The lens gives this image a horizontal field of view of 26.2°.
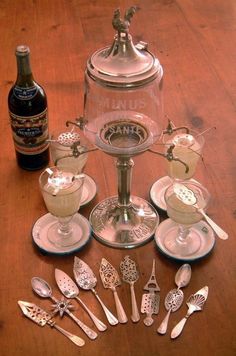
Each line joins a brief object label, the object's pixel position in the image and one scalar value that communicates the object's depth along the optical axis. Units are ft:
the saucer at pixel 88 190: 3.42
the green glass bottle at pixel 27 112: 3.43
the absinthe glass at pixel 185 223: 2.95
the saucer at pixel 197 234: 3.00
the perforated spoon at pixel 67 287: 2.75
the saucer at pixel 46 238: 3.04
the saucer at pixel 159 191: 3.39
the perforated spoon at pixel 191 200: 2.97
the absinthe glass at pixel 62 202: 2.94
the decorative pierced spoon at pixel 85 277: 2.82
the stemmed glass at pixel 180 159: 3.27
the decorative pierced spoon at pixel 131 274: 2.74
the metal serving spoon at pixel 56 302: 2.61
